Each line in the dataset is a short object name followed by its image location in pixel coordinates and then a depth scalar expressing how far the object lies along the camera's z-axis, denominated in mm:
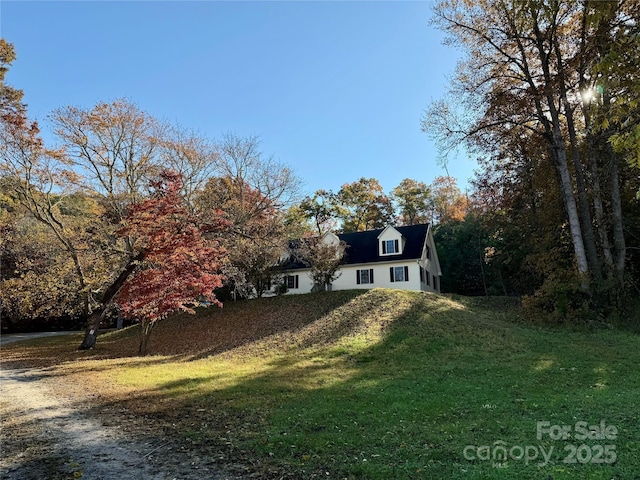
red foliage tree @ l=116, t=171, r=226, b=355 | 14000
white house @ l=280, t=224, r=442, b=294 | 26483
